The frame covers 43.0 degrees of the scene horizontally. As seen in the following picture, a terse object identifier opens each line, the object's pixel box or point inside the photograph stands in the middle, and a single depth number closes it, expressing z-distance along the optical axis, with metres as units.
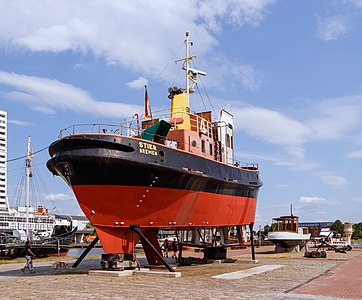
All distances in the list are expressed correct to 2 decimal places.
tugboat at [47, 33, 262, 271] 19.22
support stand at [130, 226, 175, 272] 19.92
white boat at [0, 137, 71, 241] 88.12
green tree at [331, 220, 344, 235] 113.08
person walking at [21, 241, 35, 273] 22.42
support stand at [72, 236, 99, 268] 22.59
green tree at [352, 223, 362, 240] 100.89
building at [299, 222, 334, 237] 134.70
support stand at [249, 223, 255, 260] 28.14
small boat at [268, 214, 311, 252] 41.31
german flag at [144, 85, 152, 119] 26.24
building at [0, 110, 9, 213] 132.25
